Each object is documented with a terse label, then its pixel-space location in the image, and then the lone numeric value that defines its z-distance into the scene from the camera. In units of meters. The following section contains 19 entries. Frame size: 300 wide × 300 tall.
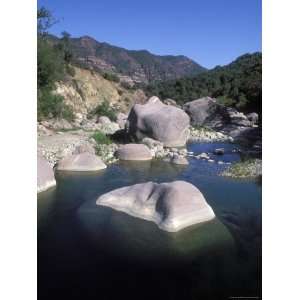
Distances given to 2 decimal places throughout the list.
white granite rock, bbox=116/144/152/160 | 10.98
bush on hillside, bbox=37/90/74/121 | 13.42
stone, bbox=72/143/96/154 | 10.55
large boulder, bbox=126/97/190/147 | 12.98
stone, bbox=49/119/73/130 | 15.02
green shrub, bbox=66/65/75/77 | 23.48
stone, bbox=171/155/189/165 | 10.66
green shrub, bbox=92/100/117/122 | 19.44
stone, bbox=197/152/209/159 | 11.63
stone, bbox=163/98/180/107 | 28.14
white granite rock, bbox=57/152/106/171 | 9.09
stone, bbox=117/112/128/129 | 18.53
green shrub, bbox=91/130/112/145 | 12.99
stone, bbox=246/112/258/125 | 19.23
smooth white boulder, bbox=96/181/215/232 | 5.49
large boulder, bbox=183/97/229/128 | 21.22
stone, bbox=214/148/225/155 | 12.38
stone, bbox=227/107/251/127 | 19.17
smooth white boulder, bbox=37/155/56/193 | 7.32
